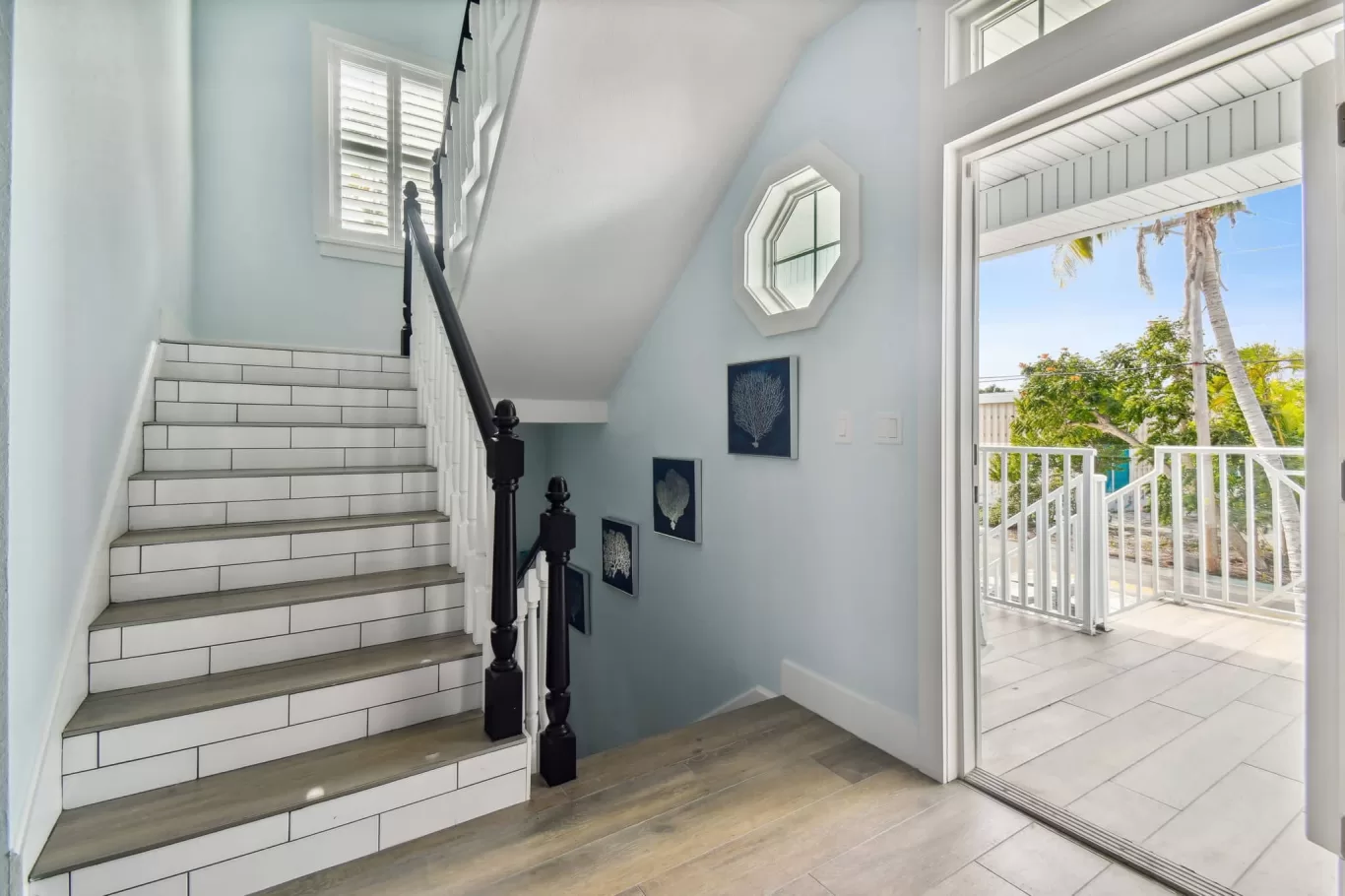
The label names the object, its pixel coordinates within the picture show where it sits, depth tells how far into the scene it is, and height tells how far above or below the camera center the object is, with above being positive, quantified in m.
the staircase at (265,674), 1.42 -0.63
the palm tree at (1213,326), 3.31 +0.71
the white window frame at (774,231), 2.21 +0.89
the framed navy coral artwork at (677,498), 3.04 -0.24
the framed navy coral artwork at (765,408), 2.44 +0.18
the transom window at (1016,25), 1.63 +1.20
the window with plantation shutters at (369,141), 4.13 +2.15
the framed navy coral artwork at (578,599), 4.23 -1.01
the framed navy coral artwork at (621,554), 3.59 -0.62
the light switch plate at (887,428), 2.05 +0.08
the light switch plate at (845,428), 2.22 +0.08
